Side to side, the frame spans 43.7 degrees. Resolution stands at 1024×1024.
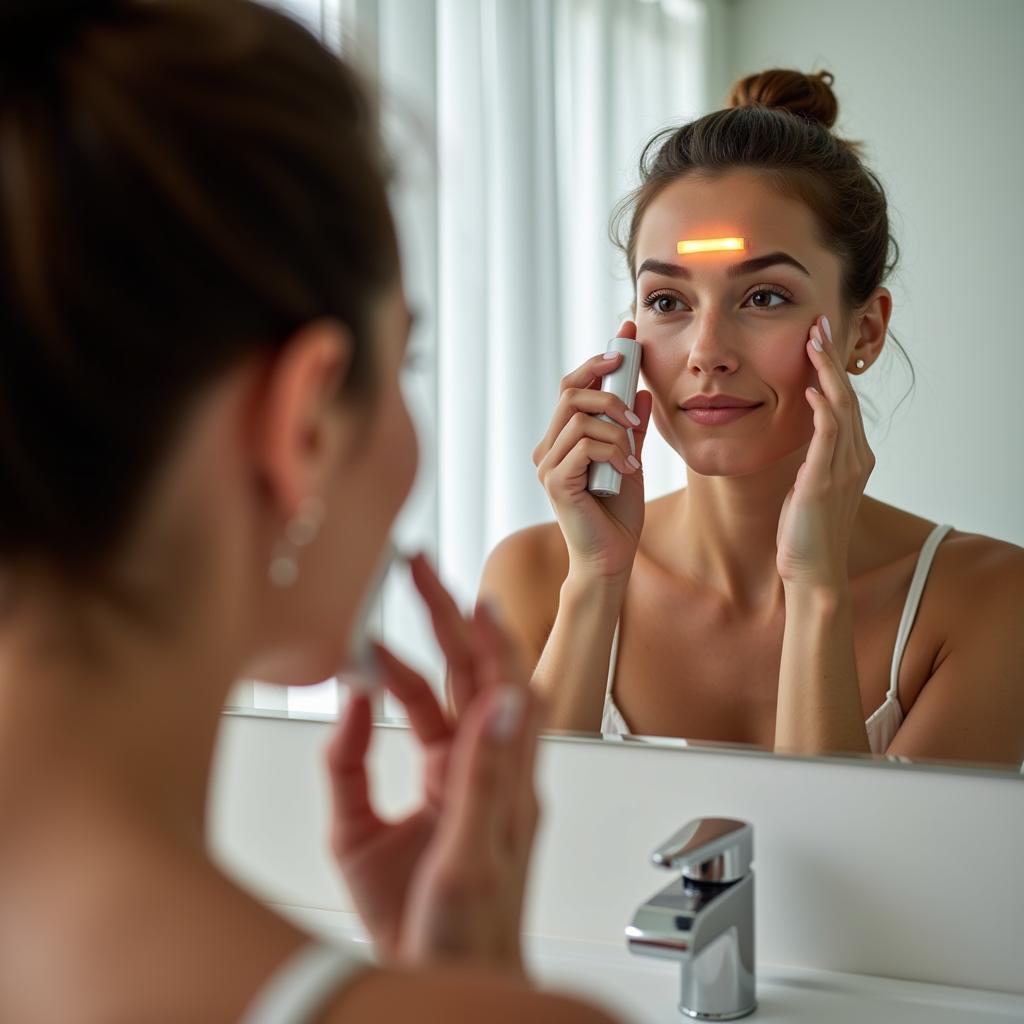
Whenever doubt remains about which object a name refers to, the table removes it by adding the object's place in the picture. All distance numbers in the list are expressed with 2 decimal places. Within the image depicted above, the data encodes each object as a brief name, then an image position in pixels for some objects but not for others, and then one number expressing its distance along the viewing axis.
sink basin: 0.81
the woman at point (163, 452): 0.38
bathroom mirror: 0.89
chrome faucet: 0.74
